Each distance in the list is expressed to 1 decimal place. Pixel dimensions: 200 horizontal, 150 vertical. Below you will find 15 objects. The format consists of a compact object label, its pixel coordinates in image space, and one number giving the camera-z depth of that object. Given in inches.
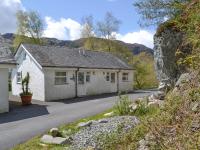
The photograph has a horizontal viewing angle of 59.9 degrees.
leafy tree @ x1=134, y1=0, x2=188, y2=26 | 231.3
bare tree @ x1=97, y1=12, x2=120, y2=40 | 1201.3
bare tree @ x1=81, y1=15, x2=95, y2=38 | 1240.7
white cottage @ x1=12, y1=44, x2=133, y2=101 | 559.5
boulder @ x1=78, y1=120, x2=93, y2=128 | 239.2
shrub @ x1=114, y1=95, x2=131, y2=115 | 272.6
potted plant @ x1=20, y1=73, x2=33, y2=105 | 486.7
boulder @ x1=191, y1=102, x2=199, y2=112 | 89.0
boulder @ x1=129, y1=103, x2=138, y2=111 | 266.2
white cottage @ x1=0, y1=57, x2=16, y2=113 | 392.9
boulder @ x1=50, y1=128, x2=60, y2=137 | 221.9
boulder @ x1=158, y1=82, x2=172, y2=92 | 254.1
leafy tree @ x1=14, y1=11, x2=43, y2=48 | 1150.1
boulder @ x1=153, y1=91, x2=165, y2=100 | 271.6
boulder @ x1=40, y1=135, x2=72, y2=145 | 195.5
